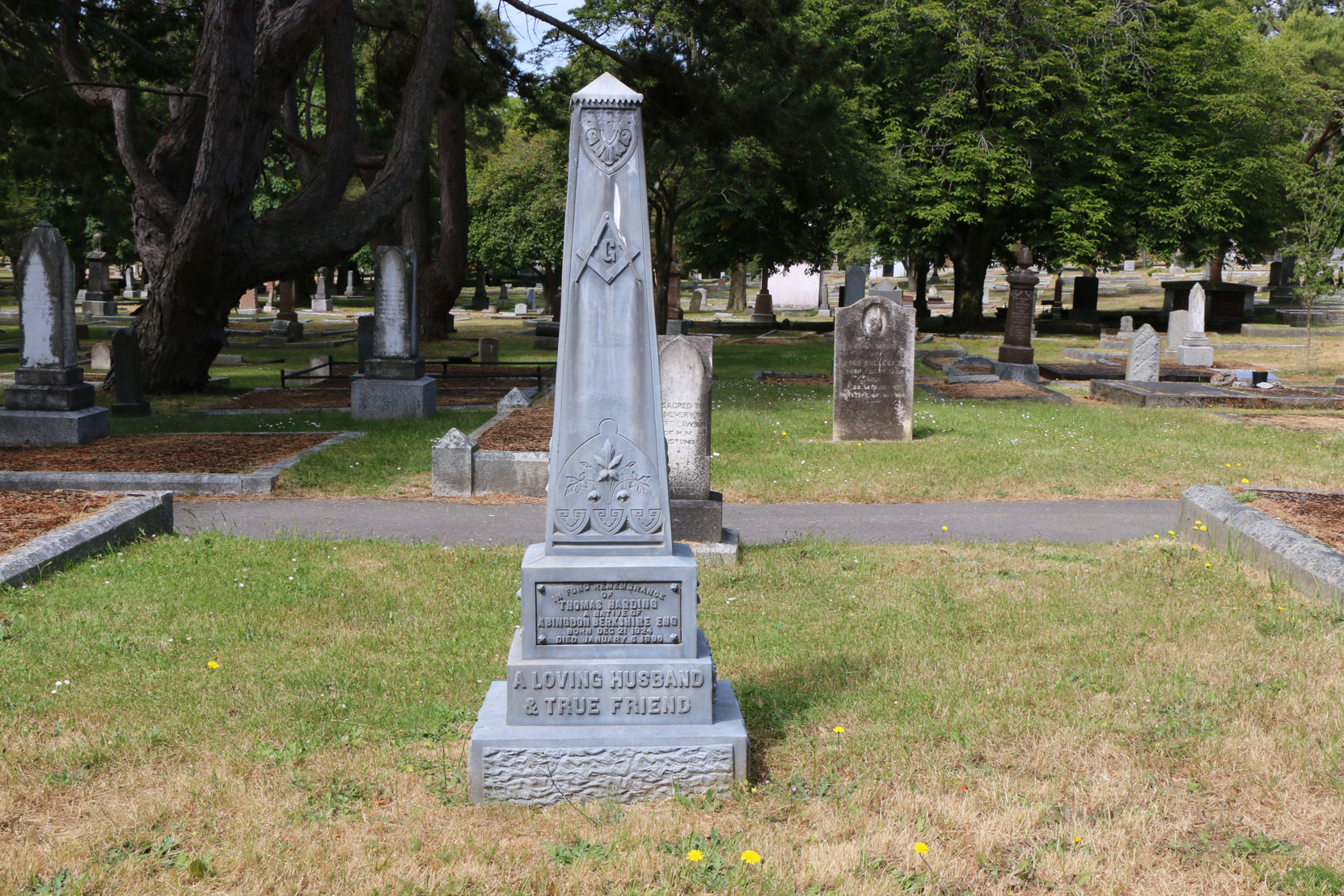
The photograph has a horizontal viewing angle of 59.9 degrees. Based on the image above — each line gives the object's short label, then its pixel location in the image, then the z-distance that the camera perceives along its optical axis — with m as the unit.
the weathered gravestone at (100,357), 22.36
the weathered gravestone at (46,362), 13.28
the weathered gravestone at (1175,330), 26.16
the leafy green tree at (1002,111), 33.41
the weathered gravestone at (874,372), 14.05
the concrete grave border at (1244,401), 17.70
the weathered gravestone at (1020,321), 24.44
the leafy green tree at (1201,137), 34.59
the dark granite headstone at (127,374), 16.12
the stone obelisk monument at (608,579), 4.44
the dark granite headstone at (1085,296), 43.19
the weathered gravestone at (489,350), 24.98
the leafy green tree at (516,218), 43.50
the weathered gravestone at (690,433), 8.77
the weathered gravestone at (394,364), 16.11
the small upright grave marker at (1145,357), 20.62
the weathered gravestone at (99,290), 40.91
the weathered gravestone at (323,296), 47.52
